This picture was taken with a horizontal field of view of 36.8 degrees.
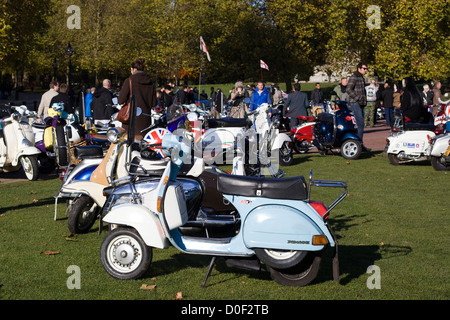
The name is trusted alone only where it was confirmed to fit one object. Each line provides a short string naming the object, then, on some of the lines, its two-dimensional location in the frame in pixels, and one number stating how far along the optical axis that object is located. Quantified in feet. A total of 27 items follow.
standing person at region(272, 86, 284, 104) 87.11
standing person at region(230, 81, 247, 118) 80.38
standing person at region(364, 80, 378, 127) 81.76
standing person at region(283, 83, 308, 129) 64.59
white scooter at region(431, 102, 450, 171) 44.37
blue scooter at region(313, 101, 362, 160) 52.16
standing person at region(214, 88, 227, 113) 82.67
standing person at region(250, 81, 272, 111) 57.98
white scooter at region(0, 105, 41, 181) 41.68
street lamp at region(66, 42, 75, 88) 111.45
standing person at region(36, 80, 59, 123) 51.05
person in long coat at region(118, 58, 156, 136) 32.76
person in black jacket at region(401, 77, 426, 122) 53.42
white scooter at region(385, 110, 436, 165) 46.85
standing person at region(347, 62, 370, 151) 52.39
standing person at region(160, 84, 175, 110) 75.88
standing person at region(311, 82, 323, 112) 84.38
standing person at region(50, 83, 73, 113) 50.03
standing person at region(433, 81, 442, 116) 71.23
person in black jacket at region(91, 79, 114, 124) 59.16
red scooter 55.26
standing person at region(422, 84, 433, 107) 81.93
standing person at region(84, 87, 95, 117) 66.13
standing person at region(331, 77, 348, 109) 76.14
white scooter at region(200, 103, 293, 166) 45.60
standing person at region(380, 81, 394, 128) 78.69
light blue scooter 18.92
